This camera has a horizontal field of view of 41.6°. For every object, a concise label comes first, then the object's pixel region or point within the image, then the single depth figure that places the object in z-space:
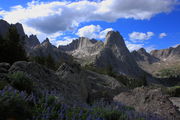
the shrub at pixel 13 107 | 3.11
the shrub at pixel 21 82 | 5.56
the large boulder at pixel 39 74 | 7.46
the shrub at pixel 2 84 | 4.64
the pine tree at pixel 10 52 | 26.34
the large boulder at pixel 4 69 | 5.77
